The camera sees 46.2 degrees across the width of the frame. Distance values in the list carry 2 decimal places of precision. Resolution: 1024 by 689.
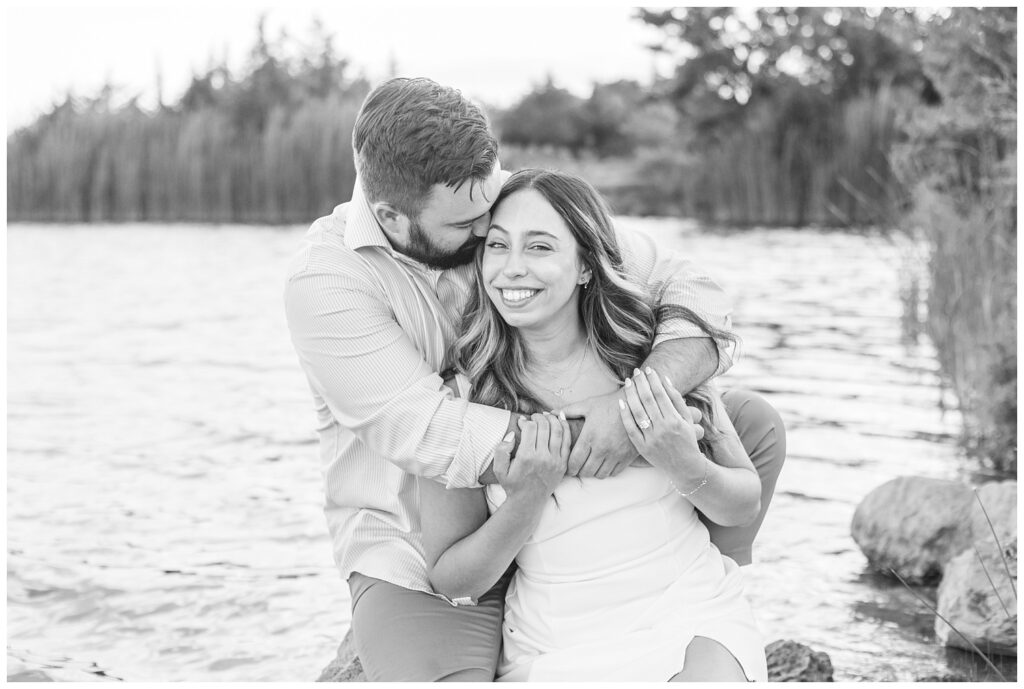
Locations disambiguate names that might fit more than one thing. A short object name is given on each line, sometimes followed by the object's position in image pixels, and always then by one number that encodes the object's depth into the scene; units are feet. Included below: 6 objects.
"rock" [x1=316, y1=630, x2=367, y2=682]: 11.42
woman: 8.79
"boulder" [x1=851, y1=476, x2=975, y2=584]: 15.40
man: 9.05
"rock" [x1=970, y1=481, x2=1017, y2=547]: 13.66
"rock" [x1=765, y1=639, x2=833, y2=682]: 12.17
